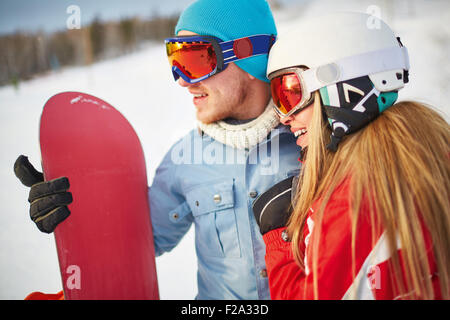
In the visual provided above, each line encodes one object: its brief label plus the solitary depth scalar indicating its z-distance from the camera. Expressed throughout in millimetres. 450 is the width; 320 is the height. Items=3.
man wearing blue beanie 1710
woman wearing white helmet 1082
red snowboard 1738
